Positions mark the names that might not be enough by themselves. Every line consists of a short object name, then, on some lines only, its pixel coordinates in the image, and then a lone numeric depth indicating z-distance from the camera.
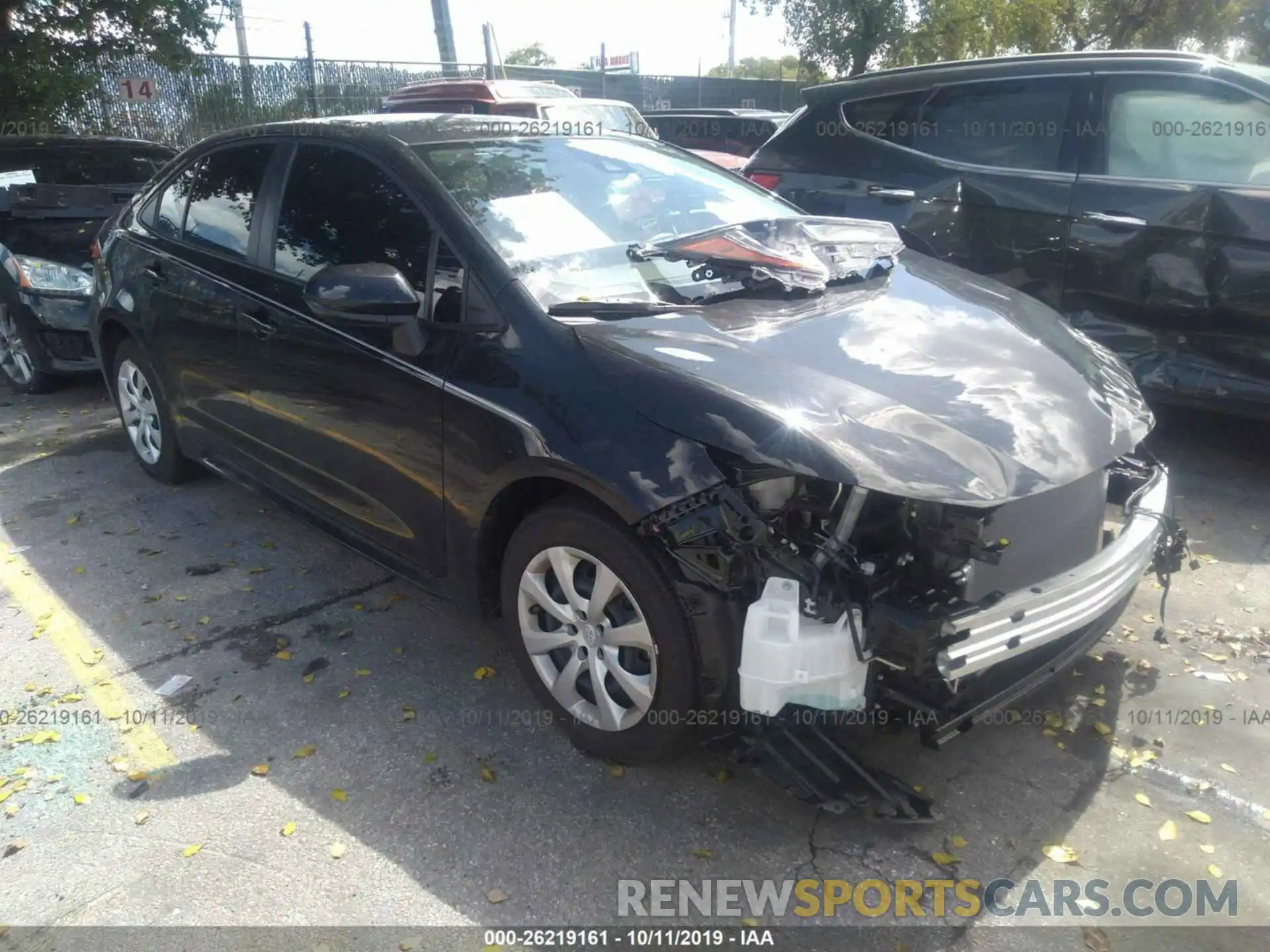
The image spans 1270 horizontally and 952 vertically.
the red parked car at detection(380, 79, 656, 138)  10.77
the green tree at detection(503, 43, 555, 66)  54.88
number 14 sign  12.77
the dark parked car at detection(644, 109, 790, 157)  13.05
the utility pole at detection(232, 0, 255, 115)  15.50
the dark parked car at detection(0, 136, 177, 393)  6.43
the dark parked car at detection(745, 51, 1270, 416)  4.66
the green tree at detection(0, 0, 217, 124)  10.83
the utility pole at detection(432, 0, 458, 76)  18.31
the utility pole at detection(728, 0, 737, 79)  45.34
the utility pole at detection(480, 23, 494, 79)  16.20
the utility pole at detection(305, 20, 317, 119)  16.31
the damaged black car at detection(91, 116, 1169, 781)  2.40
